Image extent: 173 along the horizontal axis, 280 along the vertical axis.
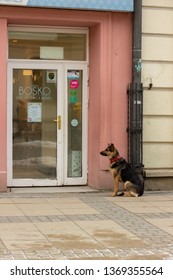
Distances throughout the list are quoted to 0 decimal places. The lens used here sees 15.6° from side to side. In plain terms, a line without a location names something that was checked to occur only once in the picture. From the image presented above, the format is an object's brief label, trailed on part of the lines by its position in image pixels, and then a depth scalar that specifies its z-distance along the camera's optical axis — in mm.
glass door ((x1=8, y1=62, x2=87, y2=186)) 12180
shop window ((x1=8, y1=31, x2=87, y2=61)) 12117
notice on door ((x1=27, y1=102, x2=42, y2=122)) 12289
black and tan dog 11312
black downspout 11828
